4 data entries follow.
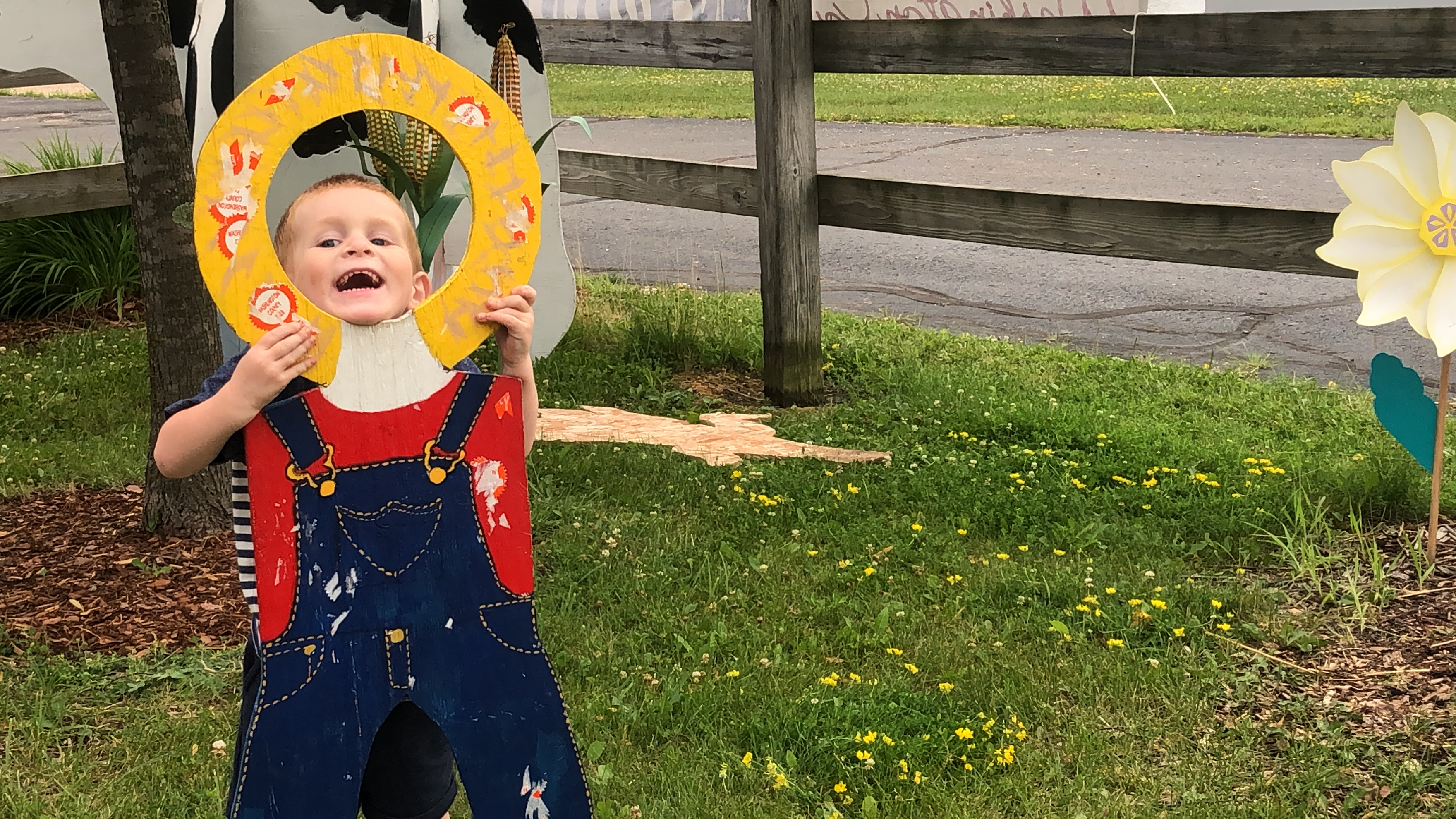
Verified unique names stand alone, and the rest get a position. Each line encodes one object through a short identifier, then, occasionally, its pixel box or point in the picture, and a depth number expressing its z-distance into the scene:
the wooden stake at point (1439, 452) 3.44
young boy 1.77
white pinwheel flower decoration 3.29
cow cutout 3.70
